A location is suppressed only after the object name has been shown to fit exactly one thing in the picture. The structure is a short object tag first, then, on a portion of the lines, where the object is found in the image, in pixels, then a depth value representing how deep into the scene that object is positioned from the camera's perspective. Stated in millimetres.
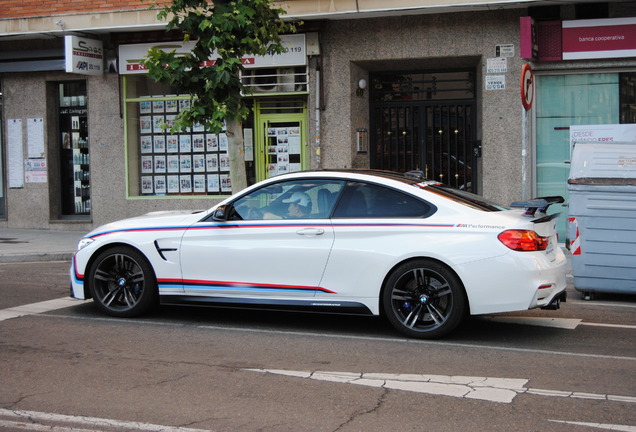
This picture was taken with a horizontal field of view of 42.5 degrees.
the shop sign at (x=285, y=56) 15523
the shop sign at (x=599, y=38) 13805
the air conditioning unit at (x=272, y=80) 15781
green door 16141
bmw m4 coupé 6816
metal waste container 9195
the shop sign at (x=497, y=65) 14664
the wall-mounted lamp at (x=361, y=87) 15777
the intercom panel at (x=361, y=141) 15883
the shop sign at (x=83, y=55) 15719
